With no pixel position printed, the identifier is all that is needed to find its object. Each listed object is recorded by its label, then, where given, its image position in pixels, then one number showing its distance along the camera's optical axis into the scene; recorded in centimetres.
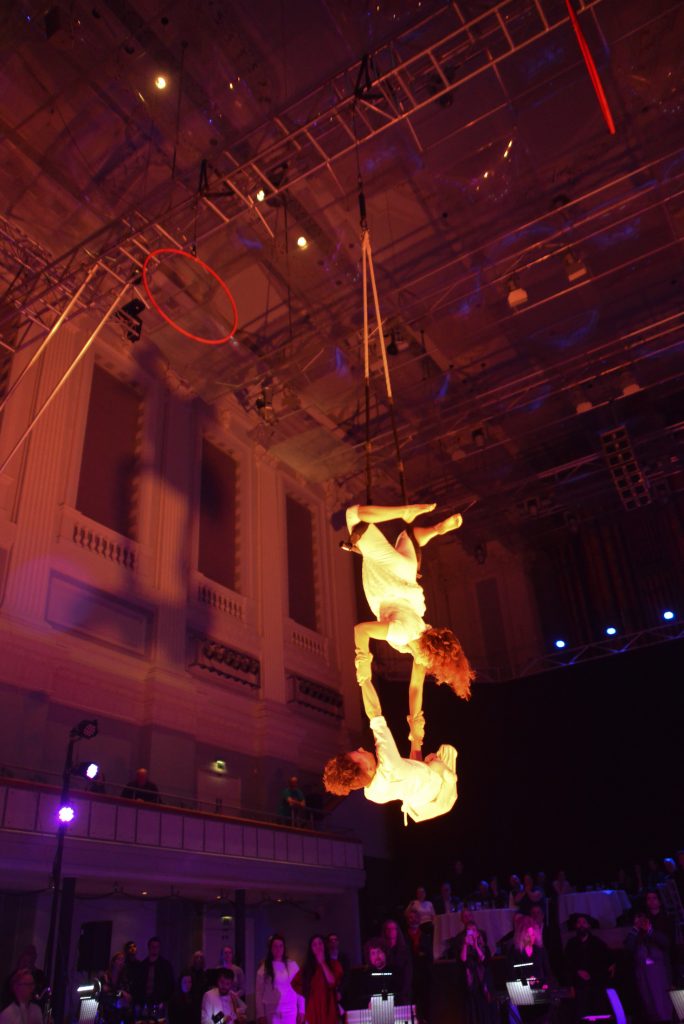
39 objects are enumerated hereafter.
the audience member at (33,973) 592
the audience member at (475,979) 648
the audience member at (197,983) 765
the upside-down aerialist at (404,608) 491
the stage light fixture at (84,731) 681
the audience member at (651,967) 688
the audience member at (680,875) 955
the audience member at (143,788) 947
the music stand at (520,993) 605
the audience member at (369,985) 607
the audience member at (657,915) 733
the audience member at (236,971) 749
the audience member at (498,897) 1077
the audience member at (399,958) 649
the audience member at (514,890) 995
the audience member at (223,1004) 648
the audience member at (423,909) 936
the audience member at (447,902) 1038
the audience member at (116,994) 711
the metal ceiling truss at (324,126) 812
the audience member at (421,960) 698
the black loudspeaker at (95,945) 916
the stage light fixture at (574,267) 1063
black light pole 596
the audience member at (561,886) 1026
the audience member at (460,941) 678
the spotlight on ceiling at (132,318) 1062
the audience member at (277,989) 643
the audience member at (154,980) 786
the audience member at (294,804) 1150
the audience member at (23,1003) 551
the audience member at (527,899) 852
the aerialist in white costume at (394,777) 457
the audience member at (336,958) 647
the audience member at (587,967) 684
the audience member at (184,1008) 756
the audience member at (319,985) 634
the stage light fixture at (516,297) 1088
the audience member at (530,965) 626
